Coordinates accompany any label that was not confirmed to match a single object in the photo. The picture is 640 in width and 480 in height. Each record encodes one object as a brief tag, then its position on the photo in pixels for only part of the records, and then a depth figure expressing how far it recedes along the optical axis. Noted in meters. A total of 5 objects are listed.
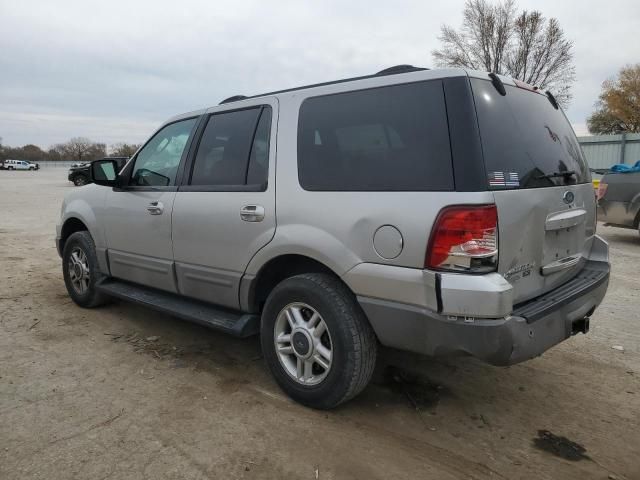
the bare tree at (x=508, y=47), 29.48
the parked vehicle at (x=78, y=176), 26.59
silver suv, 2.47
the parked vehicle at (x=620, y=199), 8.55
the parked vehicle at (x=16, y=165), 67.44
